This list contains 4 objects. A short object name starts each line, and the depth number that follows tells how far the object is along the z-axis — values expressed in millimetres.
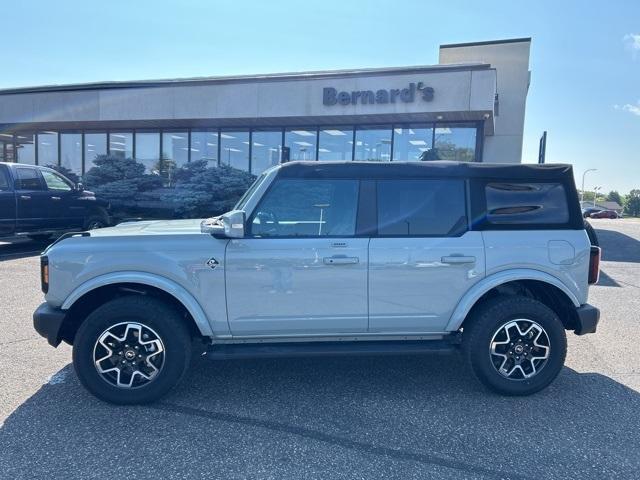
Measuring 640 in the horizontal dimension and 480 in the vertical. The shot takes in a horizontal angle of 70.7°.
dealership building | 13688
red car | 53812
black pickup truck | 9711
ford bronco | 3424
